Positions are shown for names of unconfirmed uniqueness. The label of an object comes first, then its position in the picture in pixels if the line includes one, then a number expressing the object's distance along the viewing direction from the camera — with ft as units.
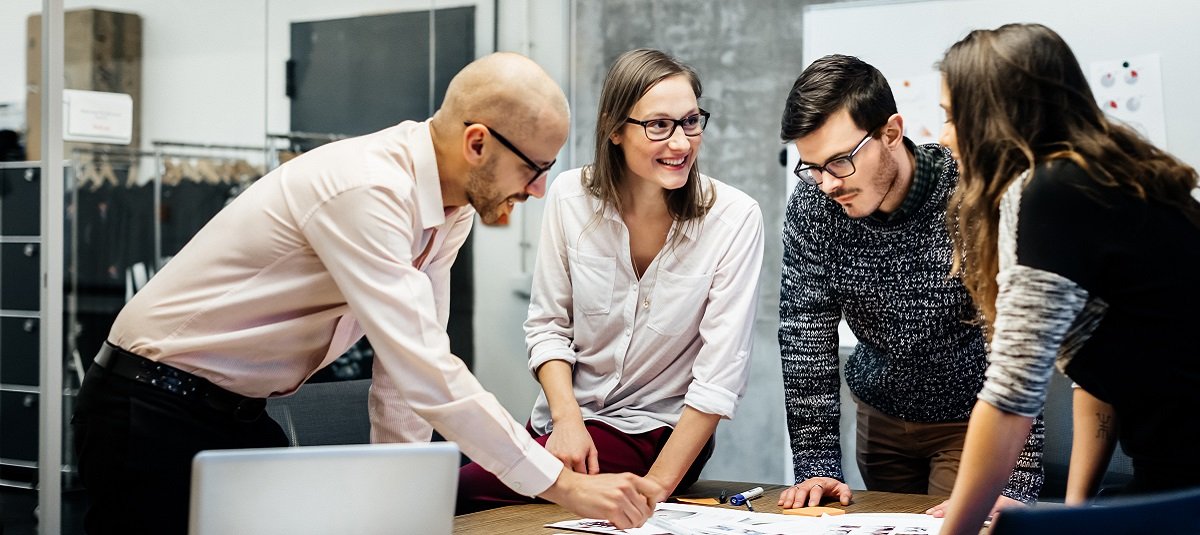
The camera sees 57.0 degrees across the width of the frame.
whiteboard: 13.48
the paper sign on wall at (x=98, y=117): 11.57
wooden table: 6.37
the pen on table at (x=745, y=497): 7.22
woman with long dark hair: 4.70
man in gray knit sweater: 7.67
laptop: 4.24
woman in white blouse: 7.90
